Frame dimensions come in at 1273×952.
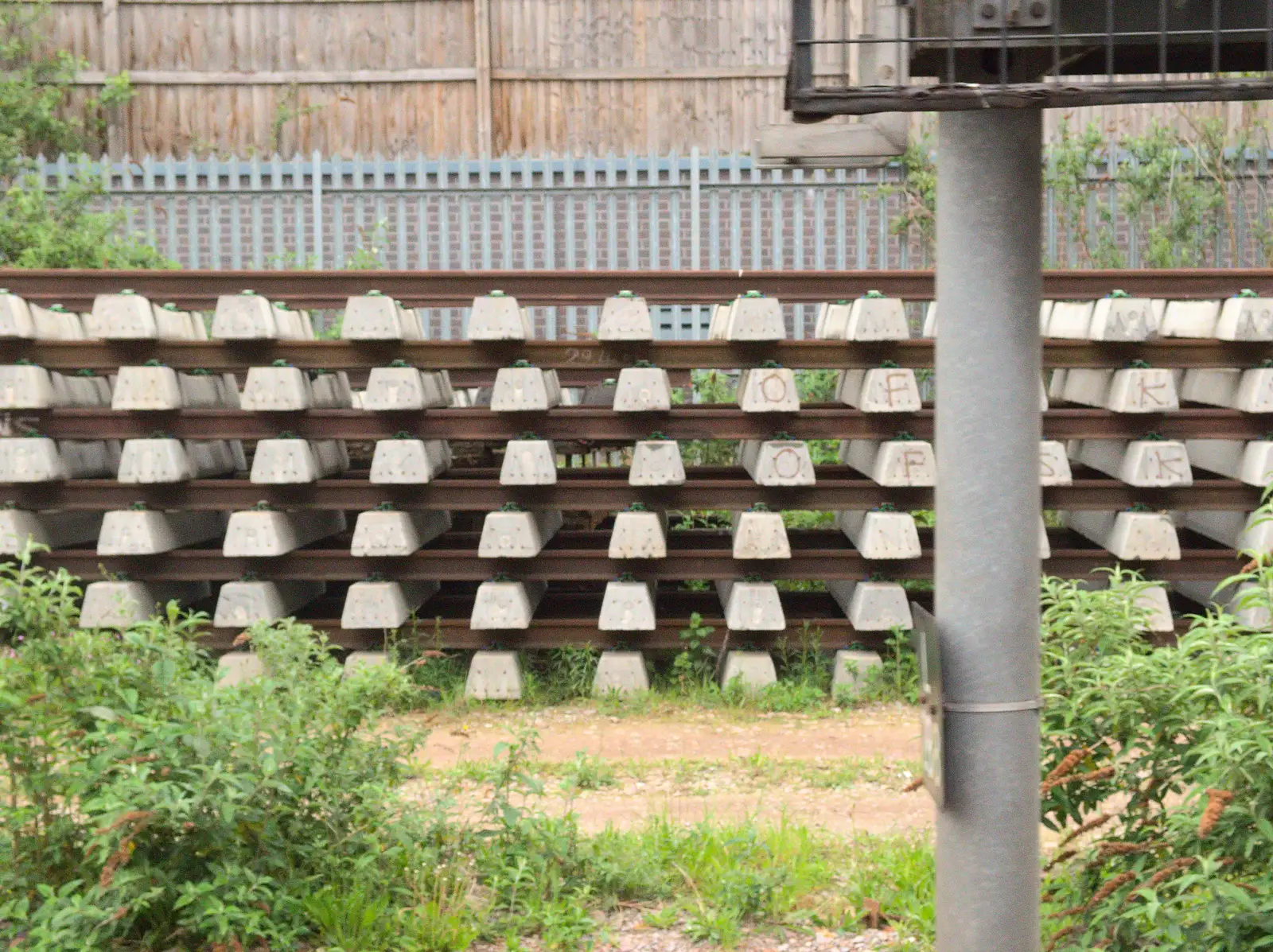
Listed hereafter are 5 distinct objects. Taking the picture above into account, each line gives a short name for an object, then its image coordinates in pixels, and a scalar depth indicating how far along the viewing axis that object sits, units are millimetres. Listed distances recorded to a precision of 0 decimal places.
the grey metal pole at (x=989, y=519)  3047
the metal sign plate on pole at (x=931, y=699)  3123
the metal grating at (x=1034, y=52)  2822
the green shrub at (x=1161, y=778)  3258
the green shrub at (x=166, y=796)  3775
